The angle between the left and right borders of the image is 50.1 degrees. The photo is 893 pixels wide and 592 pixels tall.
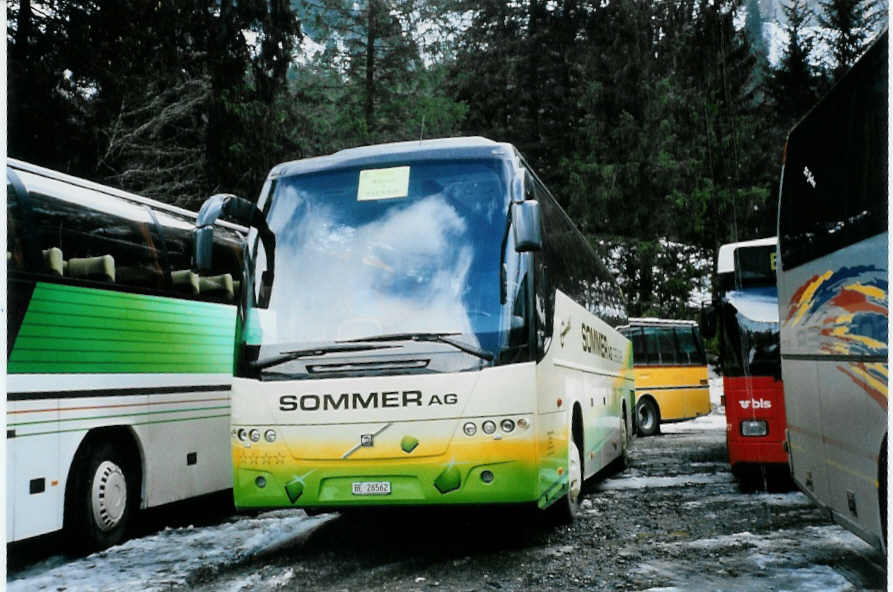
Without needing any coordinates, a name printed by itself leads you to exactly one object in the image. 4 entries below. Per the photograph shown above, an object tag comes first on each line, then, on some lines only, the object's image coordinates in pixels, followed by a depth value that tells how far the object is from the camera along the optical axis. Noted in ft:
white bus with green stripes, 22.15
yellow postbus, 74.33
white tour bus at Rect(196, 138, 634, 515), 22.09
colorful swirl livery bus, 15.47
